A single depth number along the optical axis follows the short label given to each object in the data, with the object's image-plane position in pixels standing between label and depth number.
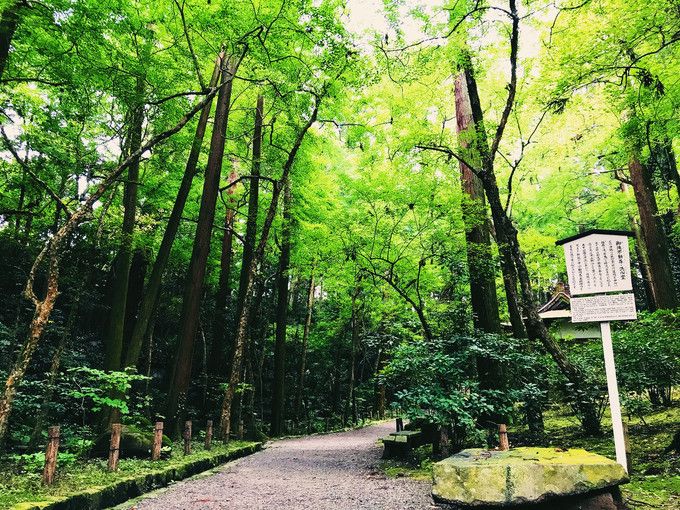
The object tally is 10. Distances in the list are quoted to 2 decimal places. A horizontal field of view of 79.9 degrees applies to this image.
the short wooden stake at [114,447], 5.54
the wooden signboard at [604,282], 4.69
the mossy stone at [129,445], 7.14
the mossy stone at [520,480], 3.57
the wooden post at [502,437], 5.21
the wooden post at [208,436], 8.96
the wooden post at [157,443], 6.73
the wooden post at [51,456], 4.44
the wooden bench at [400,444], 8.30
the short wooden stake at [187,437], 7.82
